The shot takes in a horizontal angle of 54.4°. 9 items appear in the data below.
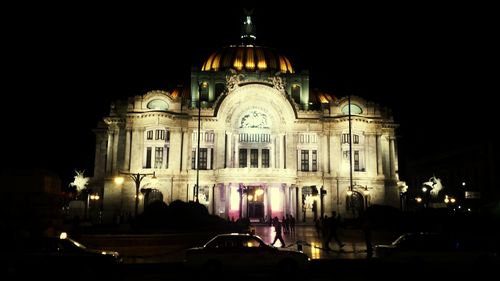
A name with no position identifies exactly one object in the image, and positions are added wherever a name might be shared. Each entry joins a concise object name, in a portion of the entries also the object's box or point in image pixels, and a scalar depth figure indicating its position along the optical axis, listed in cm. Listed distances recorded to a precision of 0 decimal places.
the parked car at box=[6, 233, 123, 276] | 1656
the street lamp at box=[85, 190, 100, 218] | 6491
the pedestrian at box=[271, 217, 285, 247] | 2835
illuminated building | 6012
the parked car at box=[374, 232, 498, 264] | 1891
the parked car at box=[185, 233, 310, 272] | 1784
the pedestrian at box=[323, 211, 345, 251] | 2796
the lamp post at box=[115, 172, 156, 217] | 3869
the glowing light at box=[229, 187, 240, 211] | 5944
